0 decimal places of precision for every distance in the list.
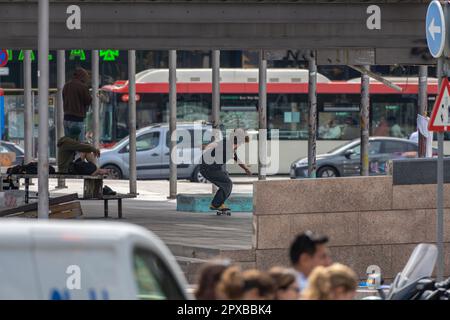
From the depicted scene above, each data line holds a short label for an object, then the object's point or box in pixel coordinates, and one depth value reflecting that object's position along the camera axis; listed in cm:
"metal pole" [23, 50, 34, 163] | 3222
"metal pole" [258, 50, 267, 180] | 2757
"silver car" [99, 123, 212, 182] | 3862
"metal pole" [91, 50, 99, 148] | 3175
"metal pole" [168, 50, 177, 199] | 2806
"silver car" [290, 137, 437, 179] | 3781
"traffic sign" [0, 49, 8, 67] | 3020
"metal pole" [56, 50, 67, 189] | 3095
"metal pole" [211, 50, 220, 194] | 2782
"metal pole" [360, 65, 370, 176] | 2698
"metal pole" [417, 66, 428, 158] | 2773
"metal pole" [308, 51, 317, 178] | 2752
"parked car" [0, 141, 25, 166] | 3931
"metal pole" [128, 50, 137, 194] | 2877
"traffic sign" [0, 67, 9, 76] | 3161
